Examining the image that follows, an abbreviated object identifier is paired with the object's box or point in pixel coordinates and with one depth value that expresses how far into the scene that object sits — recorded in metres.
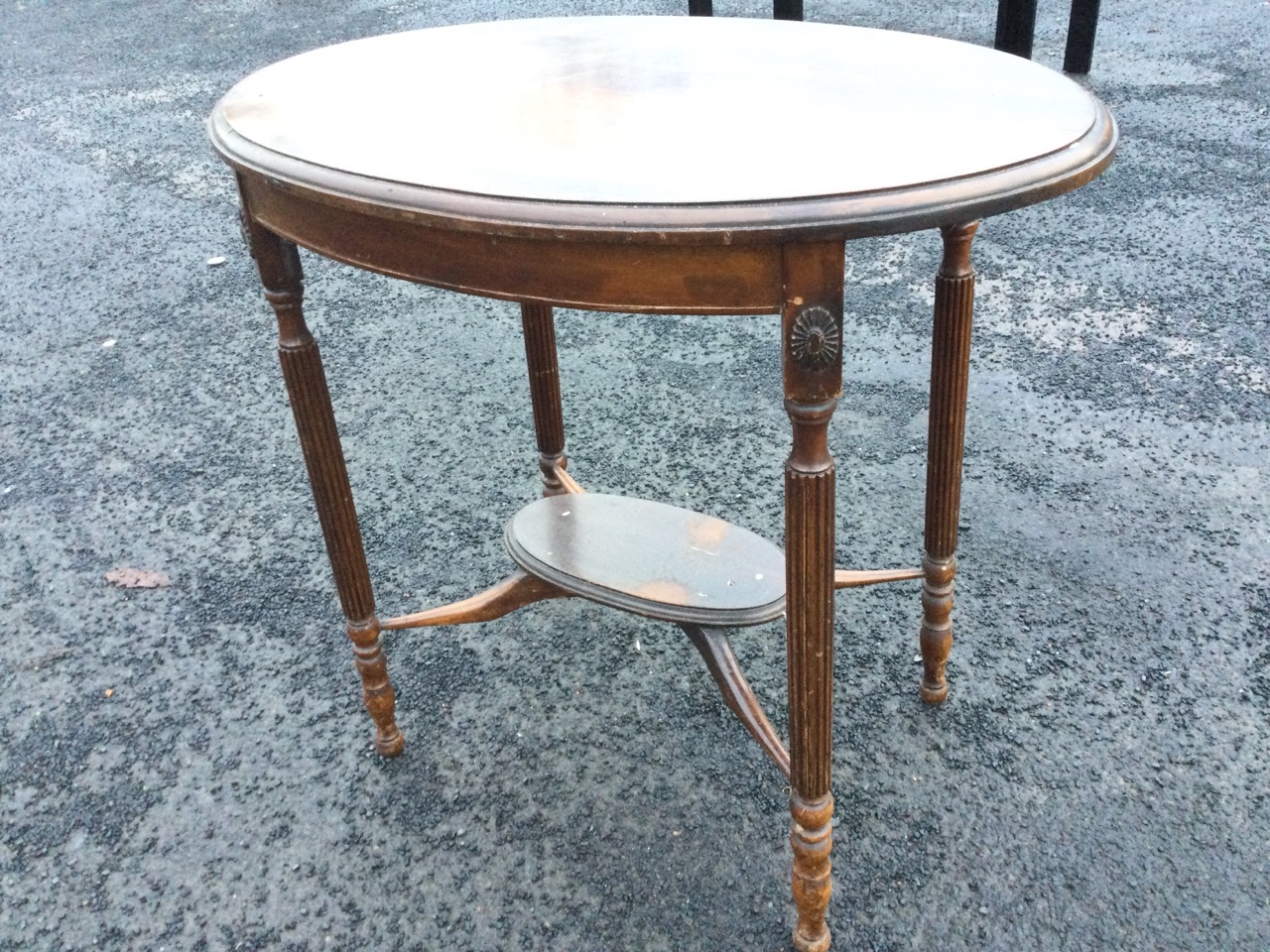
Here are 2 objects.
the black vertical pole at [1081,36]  4.24
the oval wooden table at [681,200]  0.94
